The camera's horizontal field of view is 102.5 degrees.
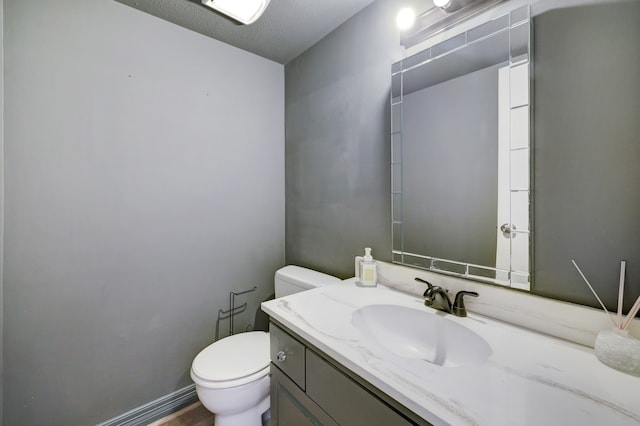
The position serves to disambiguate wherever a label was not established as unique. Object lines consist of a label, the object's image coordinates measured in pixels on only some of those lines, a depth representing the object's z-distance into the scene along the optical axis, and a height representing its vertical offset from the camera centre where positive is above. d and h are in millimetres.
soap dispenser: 1237 -309
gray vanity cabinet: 621 -524
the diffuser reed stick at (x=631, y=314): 612 -262
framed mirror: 876 +218
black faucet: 925 -343
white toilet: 1185 -785
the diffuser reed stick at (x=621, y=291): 652 -218
